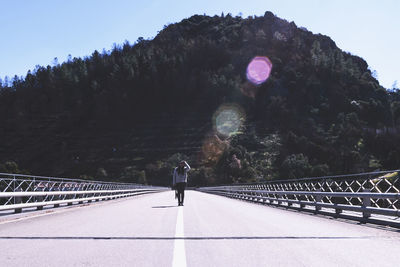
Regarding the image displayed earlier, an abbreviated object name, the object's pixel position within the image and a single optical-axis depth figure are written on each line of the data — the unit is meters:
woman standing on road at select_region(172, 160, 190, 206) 18.56
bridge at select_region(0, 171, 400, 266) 5.27
